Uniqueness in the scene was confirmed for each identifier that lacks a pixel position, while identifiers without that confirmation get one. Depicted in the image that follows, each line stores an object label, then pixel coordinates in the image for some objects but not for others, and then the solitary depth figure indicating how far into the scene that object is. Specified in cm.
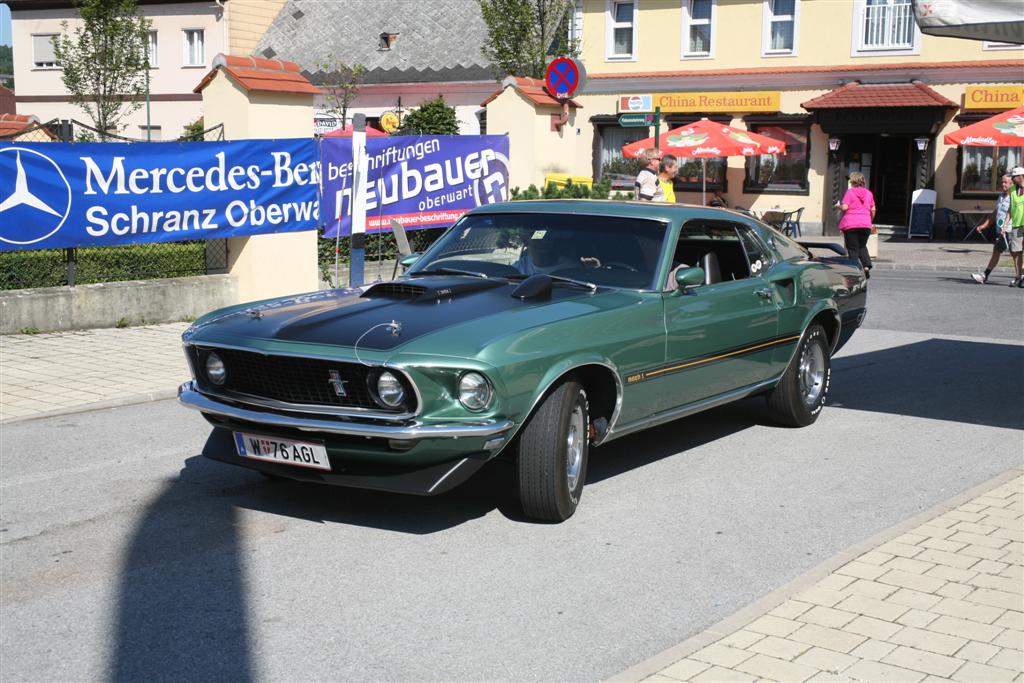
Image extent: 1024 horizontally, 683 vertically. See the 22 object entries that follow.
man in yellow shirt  1504
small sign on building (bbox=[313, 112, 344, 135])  2678
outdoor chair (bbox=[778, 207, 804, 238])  2839
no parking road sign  1844
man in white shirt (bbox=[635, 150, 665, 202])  1480
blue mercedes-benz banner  1212
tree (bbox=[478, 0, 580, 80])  3120
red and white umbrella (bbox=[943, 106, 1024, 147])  2631
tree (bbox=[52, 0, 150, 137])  4160
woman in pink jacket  1808
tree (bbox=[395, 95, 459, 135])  2472
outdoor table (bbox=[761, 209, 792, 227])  2881
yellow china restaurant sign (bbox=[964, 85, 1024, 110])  3052
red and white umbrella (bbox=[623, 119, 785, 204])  2814
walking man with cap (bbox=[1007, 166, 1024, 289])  1909
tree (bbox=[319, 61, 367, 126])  4266
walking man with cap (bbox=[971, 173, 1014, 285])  1945
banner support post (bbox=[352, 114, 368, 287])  1234
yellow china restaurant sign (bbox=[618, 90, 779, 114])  3441
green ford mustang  567
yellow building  3144
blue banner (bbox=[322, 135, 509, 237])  1555
